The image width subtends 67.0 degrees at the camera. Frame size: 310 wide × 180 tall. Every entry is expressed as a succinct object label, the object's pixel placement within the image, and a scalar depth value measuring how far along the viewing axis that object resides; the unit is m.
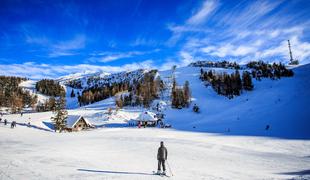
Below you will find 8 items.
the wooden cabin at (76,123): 60.64
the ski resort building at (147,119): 70.50
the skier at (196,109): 81.94
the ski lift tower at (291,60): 154.48
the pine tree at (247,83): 97.15
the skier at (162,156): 15.01
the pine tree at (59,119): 55.15
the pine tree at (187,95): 88.82
